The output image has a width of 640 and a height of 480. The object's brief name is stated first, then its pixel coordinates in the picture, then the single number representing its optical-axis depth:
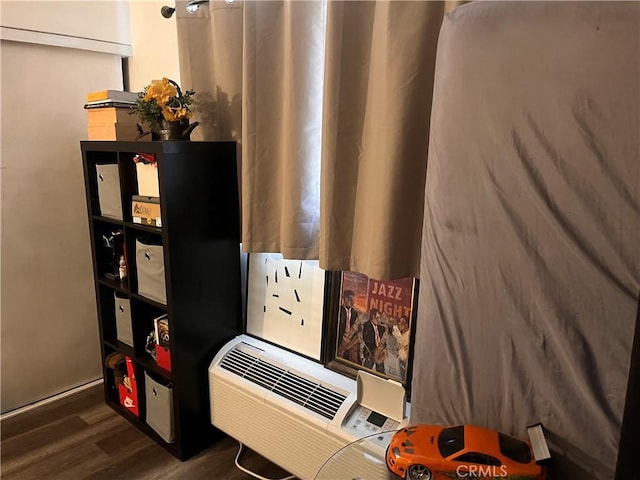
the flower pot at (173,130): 1.70
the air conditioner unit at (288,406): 1.50
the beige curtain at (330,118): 1.28
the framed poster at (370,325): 1.56
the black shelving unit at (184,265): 1.68
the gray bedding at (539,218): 0.86
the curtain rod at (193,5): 1.73
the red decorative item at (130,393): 2.06
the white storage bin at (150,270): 1.76
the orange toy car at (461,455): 0.88
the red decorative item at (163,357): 1.86
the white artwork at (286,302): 1.79
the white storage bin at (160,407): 1.87
